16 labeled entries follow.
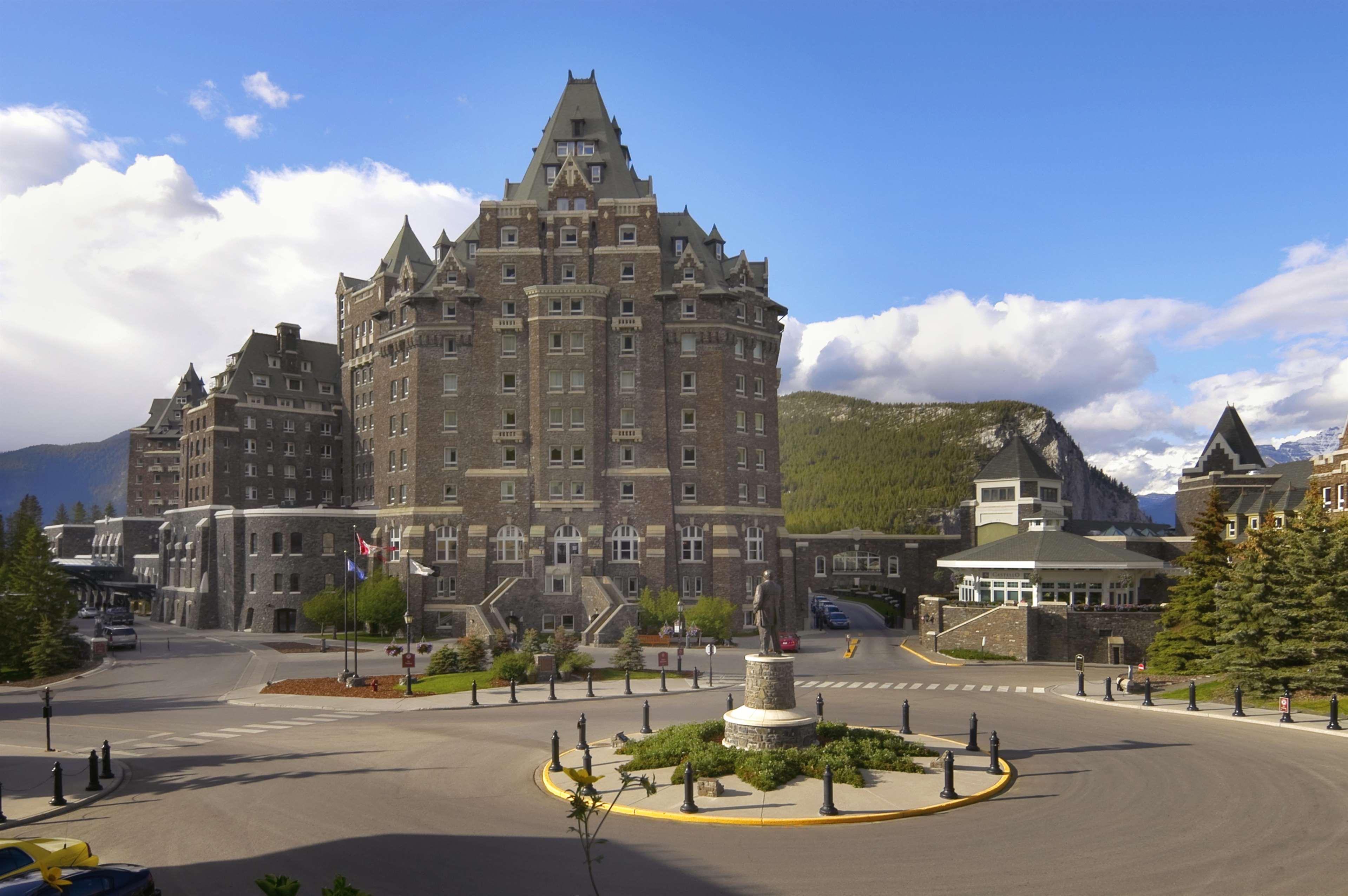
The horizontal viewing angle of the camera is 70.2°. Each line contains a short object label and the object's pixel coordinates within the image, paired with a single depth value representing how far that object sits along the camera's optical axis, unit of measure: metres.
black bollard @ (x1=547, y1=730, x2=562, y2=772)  22.91
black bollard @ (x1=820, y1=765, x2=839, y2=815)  19.02
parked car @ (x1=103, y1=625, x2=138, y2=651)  62.06
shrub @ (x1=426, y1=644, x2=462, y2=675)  45.28
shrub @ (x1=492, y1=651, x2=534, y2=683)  41.56
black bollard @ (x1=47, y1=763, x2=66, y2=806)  21.20
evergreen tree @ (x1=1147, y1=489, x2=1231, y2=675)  44.84
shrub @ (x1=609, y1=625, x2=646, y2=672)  46.28
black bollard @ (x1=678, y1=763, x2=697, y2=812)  19.50
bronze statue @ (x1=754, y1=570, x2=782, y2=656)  25.25
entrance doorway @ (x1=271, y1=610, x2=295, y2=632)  76.81
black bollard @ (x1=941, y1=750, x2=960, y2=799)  20.31
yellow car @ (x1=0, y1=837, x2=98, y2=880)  12.84
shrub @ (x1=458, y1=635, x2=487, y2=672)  45.75
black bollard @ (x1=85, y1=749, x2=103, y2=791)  22.47
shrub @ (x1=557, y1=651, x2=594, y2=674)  43.38
